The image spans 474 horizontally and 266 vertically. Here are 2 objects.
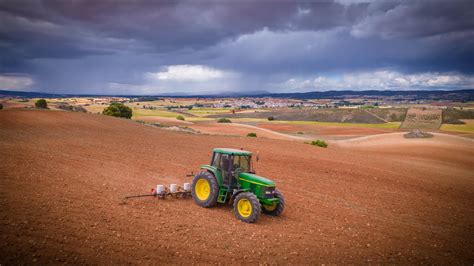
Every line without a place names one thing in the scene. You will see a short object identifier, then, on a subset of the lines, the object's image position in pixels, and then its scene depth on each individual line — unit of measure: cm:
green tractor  1143
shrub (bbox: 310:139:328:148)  3756
